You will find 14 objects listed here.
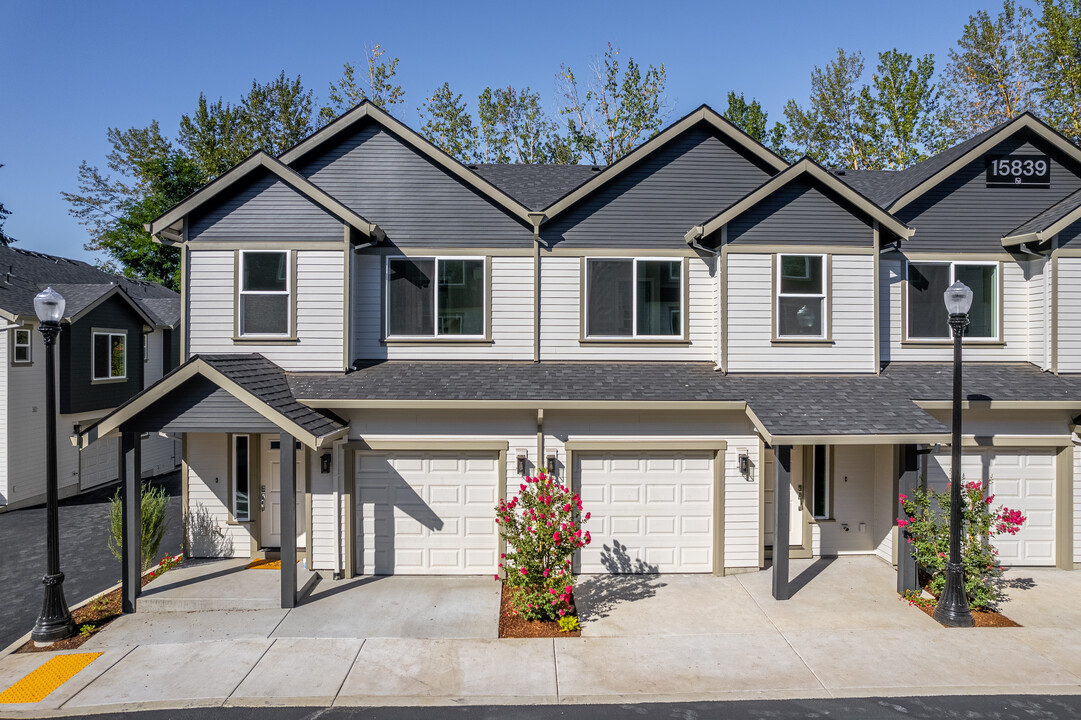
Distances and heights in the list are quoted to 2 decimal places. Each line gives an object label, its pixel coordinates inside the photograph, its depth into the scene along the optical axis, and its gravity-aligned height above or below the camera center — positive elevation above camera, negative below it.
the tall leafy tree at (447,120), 28.72 +10.96
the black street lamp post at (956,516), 8.55 -2.30
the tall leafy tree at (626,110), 27.05 +10.81
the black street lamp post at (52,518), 8.01 -2.18
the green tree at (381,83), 27.45 +12.15
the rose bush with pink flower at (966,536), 8.84 -2.73
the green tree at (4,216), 41.11 +9.37
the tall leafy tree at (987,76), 24.28 +11.23
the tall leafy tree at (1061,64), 20.75 +10.19
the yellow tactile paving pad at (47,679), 6.68 -3.73
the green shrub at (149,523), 10.08 -2.78
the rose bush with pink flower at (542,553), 8.50 -2.78
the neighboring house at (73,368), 15.72 -0.41
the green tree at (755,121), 28.55 +10.92
